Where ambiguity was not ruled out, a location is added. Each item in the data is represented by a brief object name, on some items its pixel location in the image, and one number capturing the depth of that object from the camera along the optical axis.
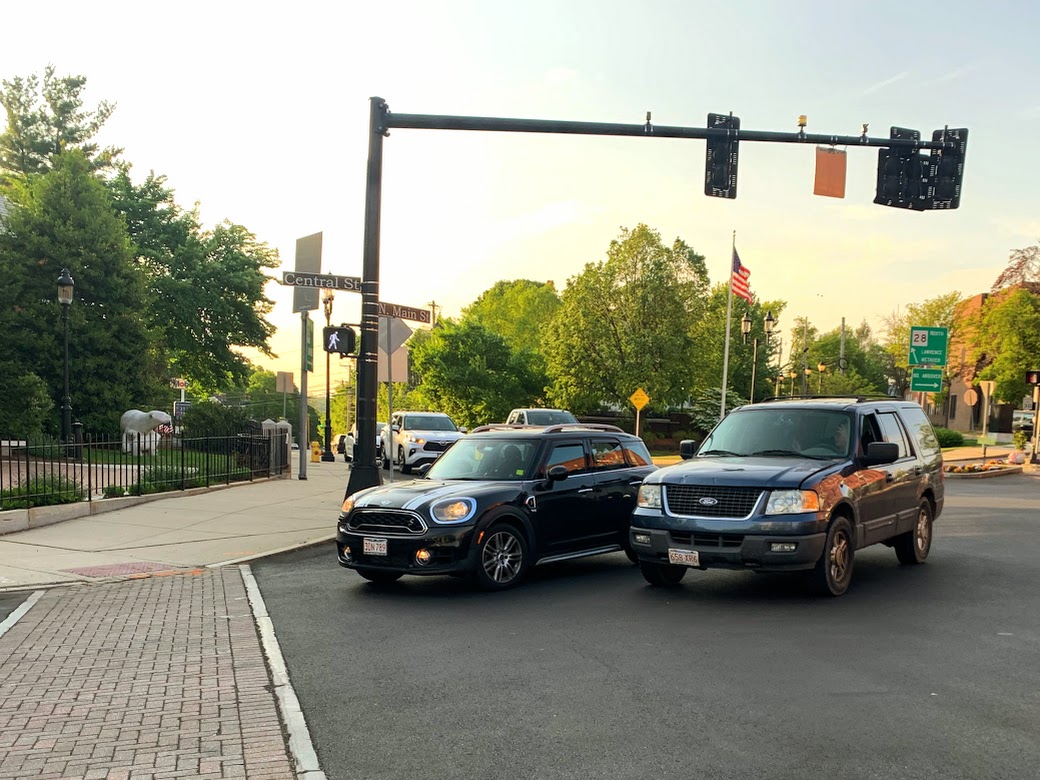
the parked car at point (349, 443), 27.65
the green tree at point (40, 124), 46.81
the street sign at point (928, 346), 32.71
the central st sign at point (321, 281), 14.48
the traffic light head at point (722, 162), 14.18
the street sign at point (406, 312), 14.91
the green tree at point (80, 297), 28.64
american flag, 36.06
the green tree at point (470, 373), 62.84
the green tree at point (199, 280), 41.00
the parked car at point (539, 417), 29.95
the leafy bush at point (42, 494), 13.73
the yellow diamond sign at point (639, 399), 40.21
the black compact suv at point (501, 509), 8.70
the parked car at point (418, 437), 26.03
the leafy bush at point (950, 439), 45.39
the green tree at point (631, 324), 51.81
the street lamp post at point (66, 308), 24.59
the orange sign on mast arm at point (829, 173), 14.25
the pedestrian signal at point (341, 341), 14.80
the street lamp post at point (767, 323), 41.31
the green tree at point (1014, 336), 40.00
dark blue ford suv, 7.96
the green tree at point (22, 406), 24.52
